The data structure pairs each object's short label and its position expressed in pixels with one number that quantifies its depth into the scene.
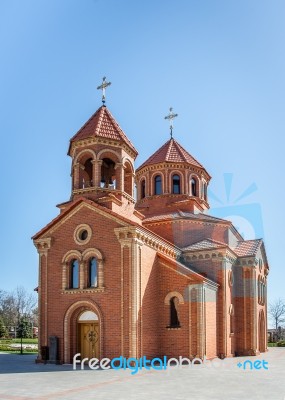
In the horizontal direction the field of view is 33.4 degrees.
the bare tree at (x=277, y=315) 77.52
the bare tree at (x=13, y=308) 78.06
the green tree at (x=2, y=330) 55.47
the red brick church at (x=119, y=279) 20.75
